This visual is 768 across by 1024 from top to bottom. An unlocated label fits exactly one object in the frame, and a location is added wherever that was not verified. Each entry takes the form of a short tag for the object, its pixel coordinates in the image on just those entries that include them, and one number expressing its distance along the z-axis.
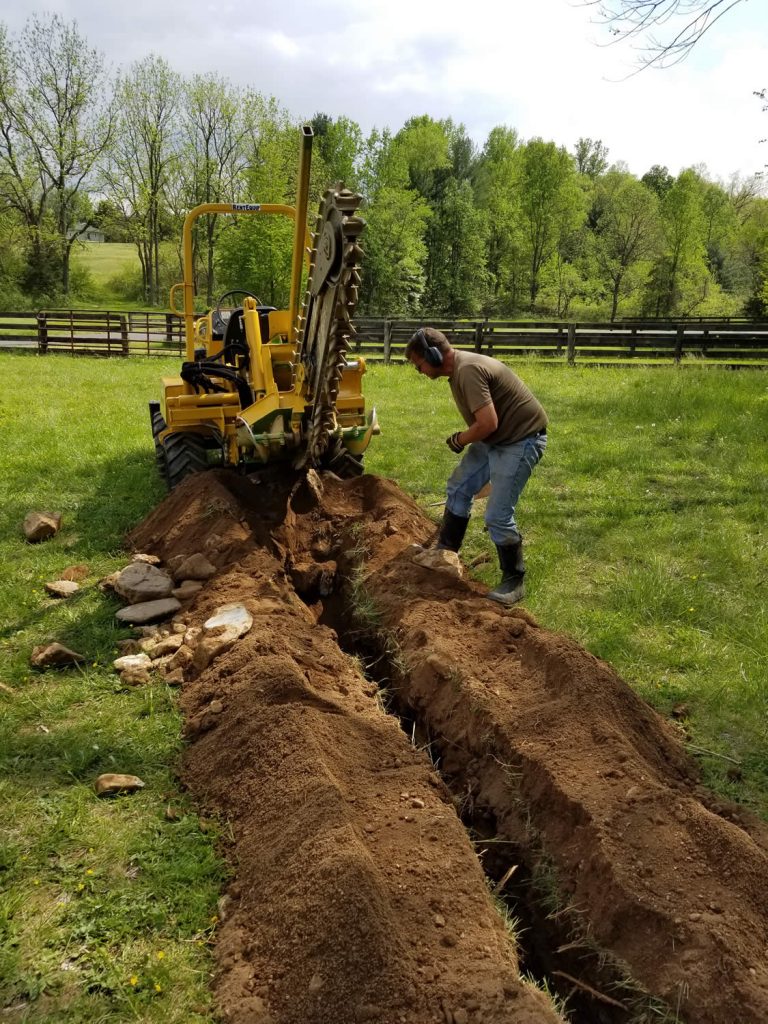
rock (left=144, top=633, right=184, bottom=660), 4.60
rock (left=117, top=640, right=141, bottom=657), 4.65
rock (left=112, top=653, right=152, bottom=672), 4.39
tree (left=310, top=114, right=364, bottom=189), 36.84
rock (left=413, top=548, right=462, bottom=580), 5.46
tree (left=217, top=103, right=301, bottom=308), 28.53
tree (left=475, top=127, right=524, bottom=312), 50.66
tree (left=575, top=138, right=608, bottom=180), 75.62
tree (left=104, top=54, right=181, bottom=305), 37.50
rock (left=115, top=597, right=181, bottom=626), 4.99
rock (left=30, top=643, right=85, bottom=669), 4.46
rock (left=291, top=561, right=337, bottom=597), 5.76
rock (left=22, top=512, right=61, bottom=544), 6.53
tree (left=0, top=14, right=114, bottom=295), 34.38
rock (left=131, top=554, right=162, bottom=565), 5.75
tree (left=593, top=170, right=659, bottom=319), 47.31
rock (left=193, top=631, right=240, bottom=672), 4.34
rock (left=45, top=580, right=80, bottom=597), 5.50
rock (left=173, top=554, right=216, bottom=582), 5.42
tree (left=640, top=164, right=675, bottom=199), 65.08
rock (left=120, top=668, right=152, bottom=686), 4.32
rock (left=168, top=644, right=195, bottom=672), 4.43
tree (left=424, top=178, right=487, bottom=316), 45.75
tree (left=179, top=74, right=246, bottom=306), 37.62
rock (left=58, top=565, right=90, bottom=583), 5.77
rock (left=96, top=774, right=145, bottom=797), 3.37
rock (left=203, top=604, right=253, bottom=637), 4.50
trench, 2.59
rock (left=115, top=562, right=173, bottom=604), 5.21
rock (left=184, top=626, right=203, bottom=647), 4.59
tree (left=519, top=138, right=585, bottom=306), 49.03
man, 4.93
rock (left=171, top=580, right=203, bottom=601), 5.22
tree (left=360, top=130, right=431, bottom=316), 38.47
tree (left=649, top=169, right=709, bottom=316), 44.44
